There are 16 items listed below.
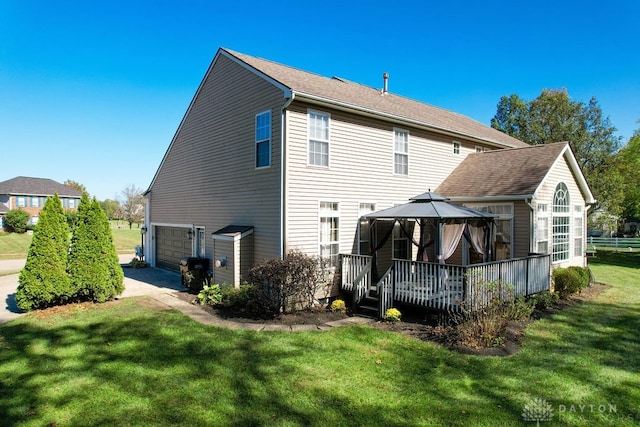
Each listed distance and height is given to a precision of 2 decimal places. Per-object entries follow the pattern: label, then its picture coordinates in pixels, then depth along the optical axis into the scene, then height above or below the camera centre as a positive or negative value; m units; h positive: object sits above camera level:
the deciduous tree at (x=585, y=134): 25.20 +6.25
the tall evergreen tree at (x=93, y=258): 9.63 -1.29
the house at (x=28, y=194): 45.09 +2.20
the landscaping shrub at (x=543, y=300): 10.02 -2.44
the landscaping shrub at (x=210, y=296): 10.01 -2.38
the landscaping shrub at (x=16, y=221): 38.69 -1.11
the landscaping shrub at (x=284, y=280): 8.69 -1.67
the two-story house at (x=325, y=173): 9.89 +1.33
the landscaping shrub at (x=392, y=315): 8.69 -2.50
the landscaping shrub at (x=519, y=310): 8.57 -2.36
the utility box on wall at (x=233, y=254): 10.26 -1.24
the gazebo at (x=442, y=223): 9.31 -0.27
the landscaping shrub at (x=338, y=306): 9.70 -2.56
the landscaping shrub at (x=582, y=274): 11.83 -2.05
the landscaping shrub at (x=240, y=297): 9.19 -2.26
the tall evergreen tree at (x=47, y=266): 8.98 -1.42
